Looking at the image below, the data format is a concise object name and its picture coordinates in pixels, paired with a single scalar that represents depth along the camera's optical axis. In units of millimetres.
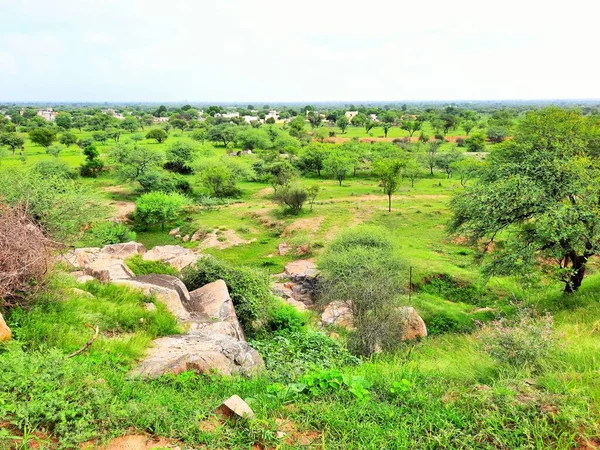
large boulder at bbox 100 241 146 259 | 20086
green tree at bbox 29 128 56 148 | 75500
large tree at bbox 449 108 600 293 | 13414
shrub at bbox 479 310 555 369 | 5906
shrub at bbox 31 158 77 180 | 43812
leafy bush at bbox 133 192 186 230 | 35750
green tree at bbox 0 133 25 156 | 72438
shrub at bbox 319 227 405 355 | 12008
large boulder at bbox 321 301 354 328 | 14492
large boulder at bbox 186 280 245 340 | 10058
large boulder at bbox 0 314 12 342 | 5930
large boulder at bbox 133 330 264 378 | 6734
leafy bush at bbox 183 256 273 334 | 12312
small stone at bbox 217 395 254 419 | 4527
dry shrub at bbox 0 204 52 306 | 6523
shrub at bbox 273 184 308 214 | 36897
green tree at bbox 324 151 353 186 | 53538
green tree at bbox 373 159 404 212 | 37500
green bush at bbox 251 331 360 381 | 7422
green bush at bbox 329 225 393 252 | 22438
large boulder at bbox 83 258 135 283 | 10969
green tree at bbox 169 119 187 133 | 126750
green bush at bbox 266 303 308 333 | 12445
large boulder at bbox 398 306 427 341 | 14398
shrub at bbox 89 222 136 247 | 28203
